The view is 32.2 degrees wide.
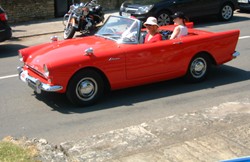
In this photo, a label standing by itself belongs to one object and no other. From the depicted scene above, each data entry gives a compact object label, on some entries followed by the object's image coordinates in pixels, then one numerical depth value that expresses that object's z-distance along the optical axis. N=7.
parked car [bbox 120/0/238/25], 14.80
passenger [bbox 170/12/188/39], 7.95
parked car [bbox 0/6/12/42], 11.81
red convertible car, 6.77
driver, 7.74
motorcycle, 13.52
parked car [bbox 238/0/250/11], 18.00
